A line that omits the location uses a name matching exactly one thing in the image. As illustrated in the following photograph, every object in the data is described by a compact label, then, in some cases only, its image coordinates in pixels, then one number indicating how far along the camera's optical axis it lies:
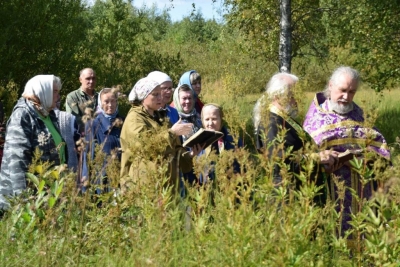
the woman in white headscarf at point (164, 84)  5.86
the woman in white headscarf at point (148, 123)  5.32
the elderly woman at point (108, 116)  7.65
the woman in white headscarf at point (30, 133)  5.21
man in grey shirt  9.38
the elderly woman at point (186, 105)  7.61
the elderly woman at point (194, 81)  8.72
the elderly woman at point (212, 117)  6.78
